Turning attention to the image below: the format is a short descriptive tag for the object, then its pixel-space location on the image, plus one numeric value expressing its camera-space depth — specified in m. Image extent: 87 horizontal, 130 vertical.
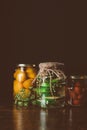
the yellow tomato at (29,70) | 1.18
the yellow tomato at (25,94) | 1.16
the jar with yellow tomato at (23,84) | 1.16
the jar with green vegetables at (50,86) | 1.11
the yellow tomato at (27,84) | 1.16
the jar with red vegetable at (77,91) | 1.13
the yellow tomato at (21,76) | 1.17
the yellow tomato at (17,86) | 1.17
